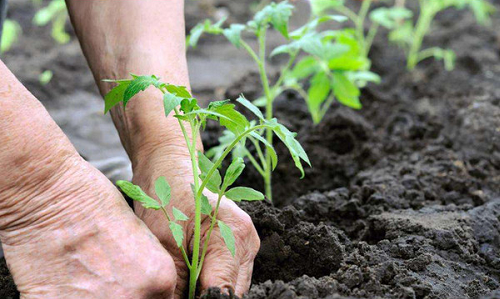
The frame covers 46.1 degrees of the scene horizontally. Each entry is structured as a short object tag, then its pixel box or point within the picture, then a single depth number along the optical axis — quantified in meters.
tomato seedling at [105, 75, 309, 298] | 1.28
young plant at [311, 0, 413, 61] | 3.10
